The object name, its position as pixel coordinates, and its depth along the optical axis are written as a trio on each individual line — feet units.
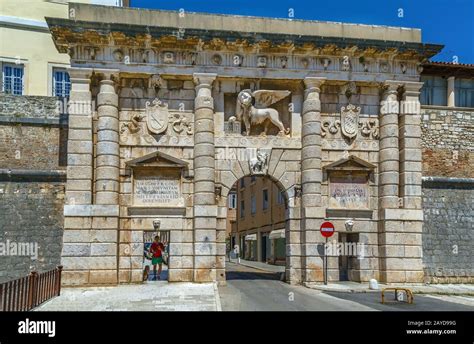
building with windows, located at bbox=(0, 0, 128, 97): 87.25
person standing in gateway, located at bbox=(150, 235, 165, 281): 64.23
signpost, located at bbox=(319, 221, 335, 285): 61.93
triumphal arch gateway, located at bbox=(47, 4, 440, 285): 61.67
